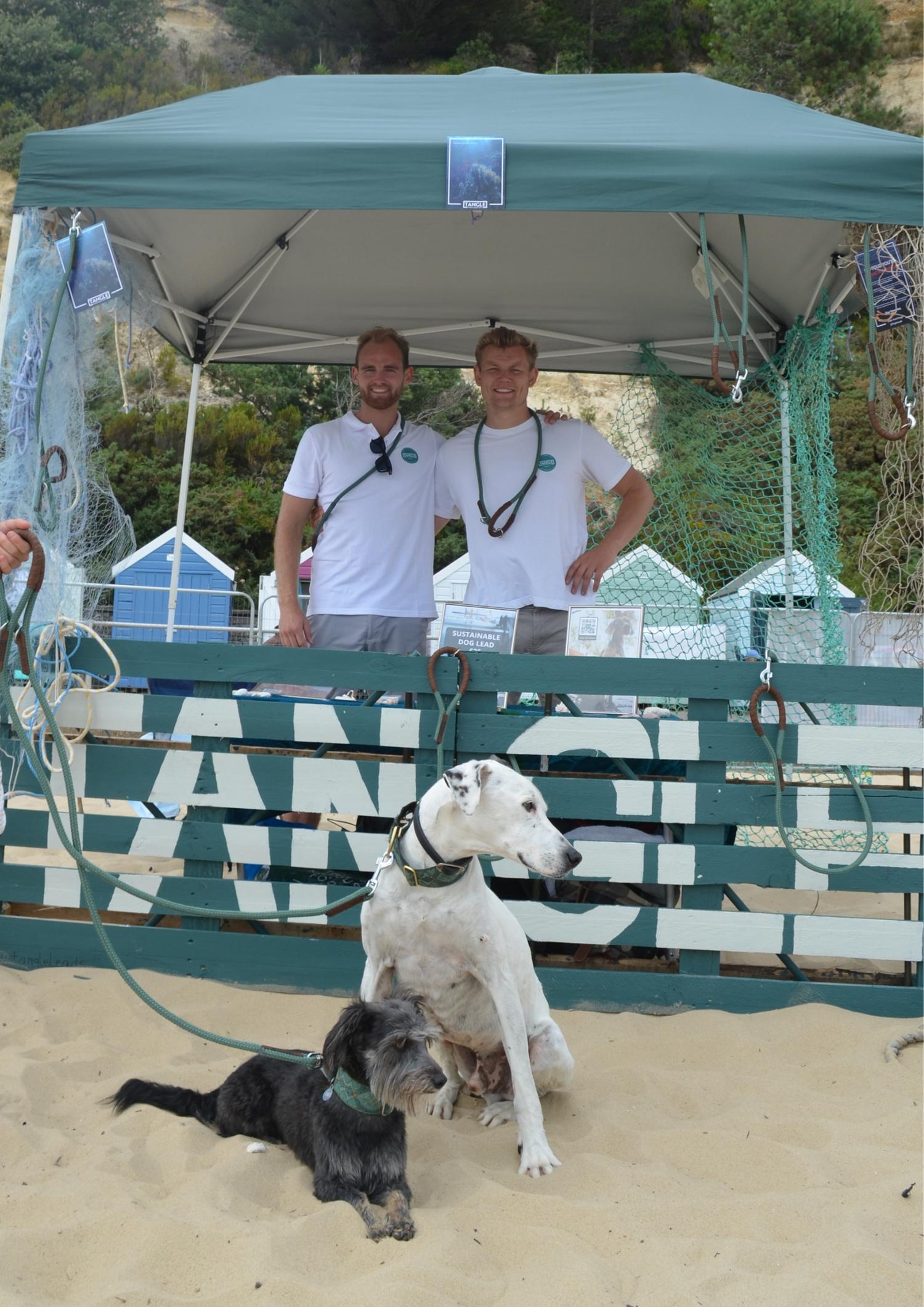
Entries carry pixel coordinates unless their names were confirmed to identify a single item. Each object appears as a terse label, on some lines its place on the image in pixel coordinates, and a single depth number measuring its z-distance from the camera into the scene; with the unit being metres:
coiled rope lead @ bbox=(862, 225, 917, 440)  3.89
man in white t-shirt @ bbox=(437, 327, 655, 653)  4.44
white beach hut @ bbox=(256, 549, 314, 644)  15.77
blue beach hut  15.85
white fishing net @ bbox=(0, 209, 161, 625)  3.73
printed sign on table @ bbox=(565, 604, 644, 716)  4.02
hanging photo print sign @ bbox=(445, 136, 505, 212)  3.49
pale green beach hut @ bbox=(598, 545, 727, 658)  6.37
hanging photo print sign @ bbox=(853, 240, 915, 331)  3.82
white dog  2.57
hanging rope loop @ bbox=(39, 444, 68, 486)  3.72
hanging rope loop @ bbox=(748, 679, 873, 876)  3.62
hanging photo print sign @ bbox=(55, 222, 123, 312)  3.66
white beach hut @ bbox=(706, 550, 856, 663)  5.62
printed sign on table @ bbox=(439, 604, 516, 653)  3.91
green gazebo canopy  3.51
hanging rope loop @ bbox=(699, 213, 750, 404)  3.55
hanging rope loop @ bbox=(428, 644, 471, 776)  3.68
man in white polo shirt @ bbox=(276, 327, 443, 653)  4.52
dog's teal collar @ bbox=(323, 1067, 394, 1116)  2.35
